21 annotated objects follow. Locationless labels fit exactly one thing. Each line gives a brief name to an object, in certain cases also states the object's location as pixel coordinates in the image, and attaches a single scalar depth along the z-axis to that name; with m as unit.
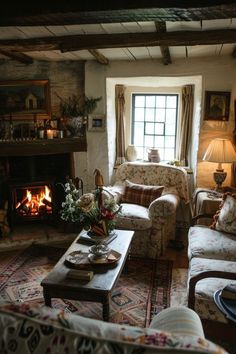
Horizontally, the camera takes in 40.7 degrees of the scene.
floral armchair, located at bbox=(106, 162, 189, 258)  3.65
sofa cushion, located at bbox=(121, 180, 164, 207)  4.05
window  5.00
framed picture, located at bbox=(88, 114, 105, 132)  4.49
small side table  3.58
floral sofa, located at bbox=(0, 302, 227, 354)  0.88
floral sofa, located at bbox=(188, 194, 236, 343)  2.12
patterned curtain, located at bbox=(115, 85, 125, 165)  4.94
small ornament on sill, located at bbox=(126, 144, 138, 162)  4.97
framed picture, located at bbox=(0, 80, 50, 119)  4.39
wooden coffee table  2.24
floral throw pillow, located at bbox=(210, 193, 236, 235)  3.04
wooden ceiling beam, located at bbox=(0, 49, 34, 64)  3.60
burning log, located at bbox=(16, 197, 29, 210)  4.29
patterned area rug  2.71
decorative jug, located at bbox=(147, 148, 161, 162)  4.88
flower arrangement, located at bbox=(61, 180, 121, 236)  2.56
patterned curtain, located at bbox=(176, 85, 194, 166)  4.72
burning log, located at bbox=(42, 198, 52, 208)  4.39
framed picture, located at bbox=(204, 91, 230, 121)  4.06
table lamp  3.74
